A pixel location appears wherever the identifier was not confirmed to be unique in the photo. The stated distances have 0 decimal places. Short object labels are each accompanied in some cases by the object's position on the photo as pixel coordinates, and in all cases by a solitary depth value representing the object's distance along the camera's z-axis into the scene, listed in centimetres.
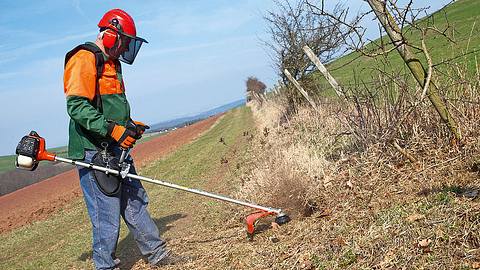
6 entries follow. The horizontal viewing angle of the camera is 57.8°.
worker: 434
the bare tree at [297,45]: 1436
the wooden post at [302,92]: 894
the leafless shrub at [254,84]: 6355
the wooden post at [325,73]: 653
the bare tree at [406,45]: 461
